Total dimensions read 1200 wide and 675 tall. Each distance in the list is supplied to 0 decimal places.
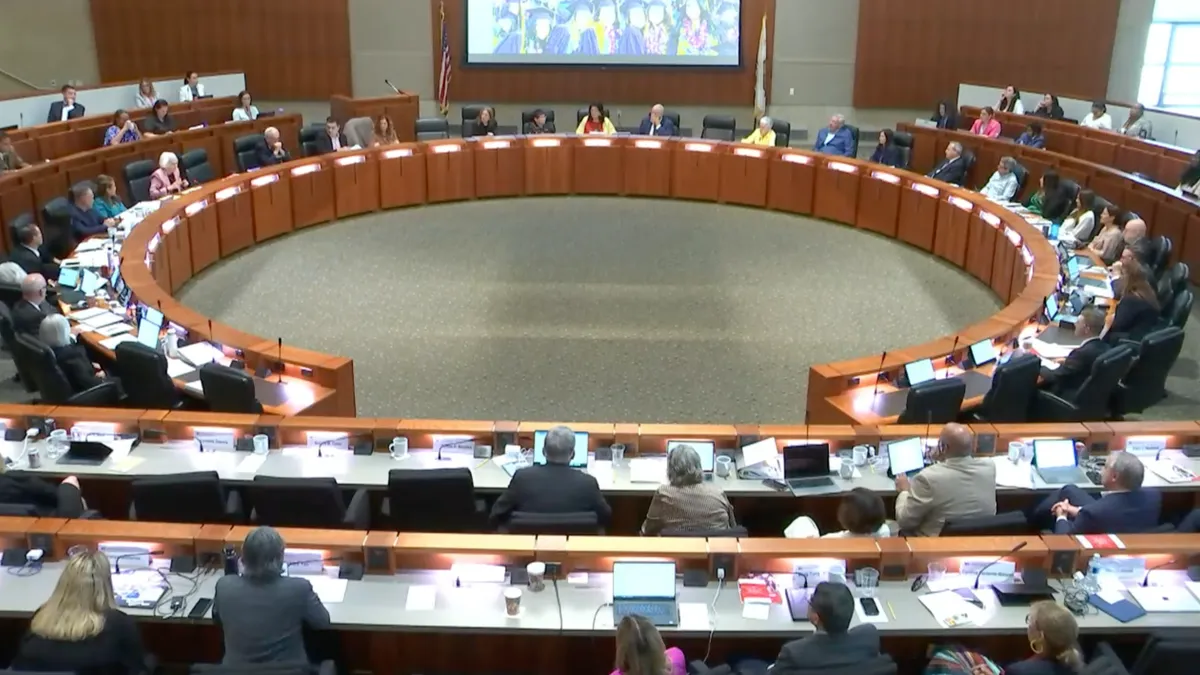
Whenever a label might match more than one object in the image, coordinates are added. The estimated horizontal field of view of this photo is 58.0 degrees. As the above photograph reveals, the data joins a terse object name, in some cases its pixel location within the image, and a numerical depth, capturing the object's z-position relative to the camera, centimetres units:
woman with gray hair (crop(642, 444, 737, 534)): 534
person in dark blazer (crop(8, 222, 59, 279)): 943
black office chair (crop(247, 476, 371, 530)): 546
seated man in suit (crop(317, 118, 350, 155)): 1405
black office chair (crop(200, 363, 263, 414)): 680
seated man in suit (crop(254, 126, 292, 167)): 1359
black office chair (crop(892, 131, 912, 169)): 1470
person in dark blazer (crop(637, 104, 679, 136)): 1558
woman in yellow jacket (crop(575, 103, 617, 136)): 1547
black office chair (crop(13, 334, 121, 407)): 723
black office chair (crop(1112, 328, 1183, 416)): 770
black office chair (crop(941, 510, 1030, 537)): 529
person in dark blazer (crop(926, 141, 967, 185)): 1352
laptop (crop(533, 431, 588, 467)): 625
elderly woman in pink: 1212
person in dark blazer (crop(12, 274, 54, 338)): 786
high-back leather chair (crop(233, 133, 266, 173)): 1337
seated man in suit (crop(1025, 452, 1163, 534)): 539
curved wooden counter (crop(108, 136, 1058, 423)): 779
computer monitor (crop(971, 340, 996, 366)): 764
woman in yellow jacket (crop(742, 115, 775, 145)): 1486
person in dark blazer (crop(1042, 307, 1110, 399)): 747
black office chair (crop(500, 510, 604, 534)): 527
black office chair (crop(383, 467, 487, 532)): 563
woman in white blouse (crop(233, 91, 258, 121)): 1584
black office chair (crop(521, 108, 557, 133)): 1602
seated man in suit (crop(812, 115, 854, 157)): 1477
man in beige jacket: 553
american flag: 1800
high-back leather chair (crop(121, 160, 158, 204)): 1185
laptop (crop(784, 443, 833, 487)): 614
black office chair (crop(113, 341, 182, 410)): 711
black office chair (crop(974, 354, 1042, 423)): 708
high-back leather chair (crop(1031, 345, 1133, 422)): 734
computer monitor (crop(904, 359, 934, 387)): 730
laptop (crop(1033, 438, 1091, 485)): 627
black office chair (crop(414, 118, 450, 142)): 1551
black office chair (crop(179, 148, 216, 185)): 1279
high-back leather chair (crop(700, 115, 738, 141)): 1561
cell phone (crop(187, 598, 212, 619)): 466
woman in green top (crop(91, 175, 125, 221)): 1100
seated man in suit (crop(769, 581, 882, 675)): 407
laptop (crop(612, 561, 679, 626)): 473
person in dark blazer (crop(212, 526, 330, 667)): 427
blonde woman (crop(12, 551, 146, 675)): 414
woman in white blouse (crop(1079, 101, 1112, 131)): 1505
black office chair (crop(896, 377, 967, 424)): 678
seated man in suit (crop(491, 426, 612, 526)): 555
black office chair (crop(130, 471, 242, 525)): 544
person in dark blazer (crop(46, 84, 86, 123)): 1448
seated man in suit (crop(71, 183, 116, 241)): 1044
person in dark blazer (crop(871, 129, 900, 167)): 1474
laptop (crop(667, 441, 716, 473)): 621
